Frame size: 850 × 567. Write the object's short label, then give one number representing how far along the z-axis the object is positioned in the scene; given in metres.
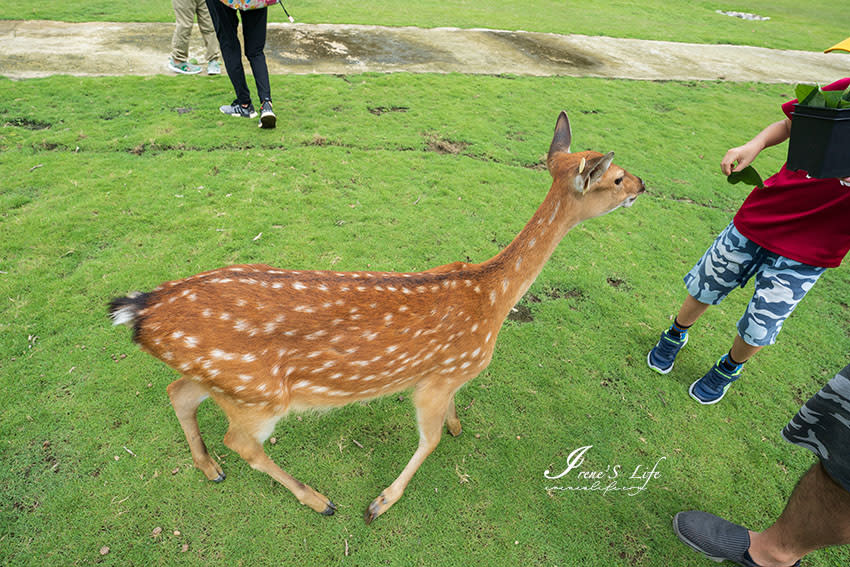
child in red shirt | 2.38
